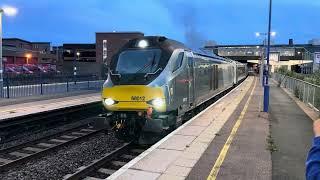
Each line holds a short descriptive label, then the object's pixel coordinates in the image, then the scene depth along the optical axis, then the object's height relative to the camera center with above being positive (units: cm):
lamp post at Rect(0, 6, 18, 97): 2486 -67
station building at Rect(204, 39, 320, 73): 11762 +495
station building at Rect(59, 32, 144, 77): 9384 +539
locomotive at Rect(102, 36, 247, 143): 1140 -48
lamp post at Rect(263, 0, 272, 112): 1752 -115
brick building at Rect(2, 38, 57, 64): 8844 +403
